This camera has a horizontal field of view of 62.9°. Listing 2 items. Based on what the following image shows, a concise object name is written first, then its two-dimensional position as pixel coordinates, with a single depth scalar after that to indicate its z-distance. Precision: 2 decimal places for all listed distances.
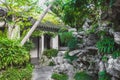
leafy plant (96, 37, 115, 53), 2.89
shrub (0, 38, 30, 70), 4.02
